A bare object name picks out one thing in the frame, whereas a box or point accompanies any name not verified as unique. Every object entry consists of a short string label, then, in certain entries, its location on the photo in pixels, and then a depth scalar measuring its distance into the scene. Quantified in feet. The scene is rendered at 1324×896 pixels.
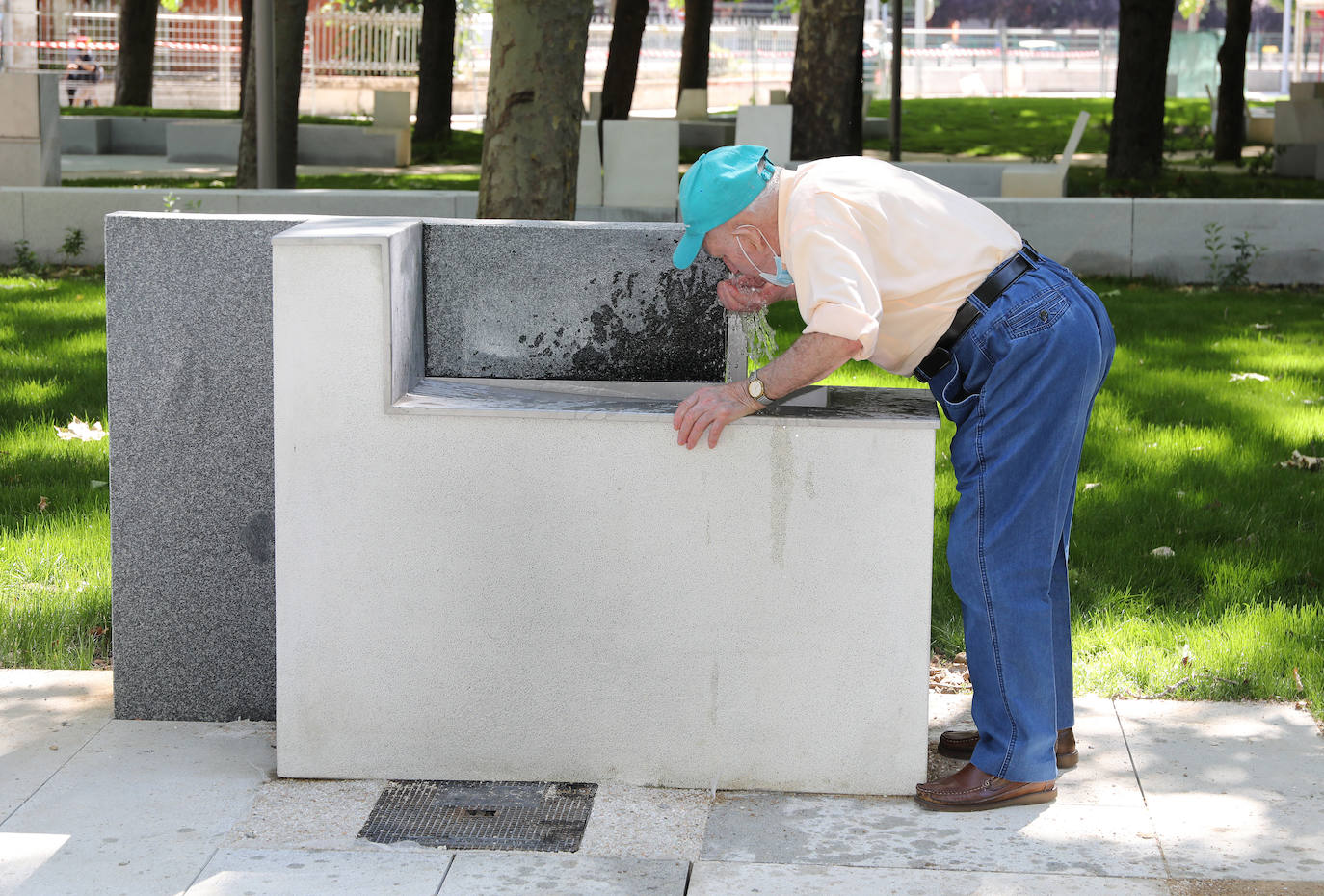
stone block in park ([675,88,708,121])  77.97
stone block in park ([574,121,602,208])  46.34
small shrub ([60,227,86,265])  38.60
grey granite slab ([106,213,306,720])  12.97
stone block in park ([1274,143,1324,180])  61.36
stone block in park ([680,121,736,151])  71.82
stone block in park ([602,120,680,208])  45.50
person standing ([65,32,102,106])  117.44
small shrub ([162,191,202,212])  37.06
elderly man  10.98
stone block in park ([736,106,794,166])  46.88
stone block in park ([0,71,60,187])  44.86
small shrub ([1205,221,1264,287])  37.29
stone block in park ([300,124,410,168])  69.51
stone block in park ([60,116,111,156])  78.02
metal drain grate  11.48
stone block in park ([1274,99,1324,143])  64.08
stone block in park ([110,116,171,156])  79.77
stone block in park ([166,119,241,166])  72.95
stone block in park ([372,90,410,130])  69.36
